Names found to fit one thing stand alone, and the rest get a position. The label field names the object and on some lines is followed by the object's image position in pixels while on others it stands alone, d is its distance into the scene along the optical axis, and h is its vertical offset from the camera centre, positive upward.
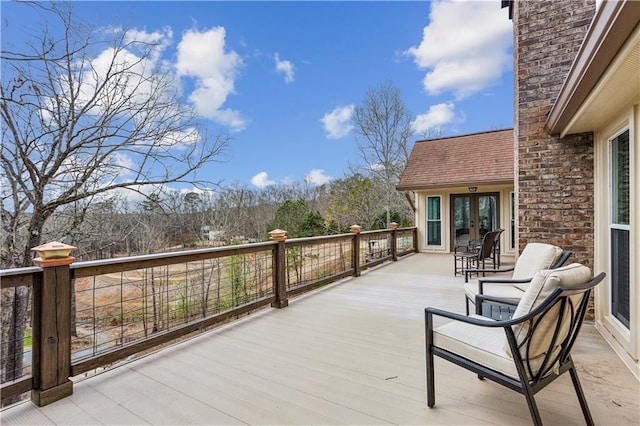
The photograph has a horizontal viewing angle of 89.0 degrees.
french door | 9.60 -0.07
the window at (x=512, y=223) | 9.11 -0.31
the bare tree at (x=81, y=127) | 4.25 +1.33
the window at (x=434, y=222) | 10.29 -0.28
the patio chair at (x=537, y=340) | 1.62 -0.68
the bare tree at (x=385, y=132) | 16.06 +4.10
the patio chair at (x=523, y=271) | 3.03 -0.61
